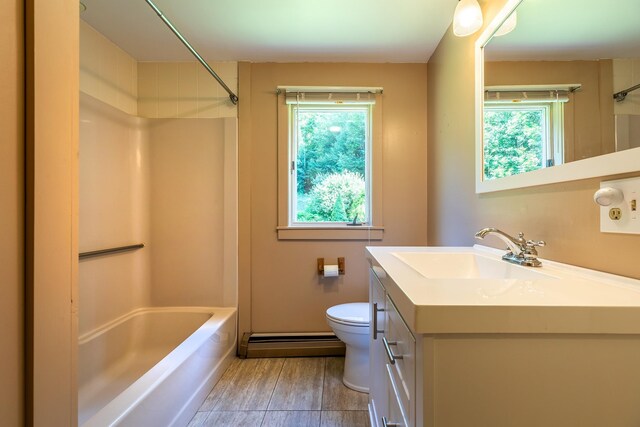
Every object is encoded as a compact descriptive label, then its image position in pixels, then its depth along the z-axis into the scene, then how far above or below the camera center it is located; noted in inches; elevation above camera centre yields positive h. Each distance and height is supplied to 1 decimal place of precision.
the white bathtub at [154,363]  44.9 -32.0
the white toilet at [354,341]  62.4 -28.2
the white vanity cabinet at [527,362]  18.8 -9.9
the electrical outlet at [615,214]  27.3 -0.1
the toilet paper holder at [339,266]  82.5 -15.0
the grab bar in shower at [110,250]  66.0 -9.2
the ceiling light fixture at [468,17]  48.9 +34.0
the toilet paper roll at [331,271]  80.2 -16.0
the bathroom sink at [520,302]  18.8 -6.4
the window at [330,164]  85.1 +14.8
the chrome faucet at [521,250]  36.2 -4.9
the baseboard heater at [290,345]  78.8 -36.6
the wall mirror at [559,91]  28.3 +15.0
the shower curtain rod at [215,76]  52.0 +35.1
